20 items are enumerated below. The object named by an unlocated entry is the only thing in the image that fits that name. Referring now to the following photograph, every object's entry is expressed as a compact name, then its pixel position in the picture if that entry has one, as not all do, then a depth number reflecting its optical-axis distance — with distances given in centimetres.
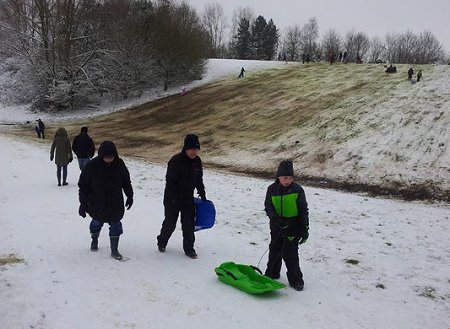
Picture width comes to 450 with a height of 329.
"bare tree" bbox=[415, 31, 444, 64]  9694
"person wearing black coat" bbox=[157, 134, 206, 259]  713
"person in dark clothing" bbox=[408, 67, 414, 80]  3060
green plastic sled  618
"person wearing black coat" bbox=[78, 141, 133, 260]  672
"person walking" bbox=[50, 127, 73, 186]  1356
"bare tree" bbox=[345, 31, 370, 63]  10462
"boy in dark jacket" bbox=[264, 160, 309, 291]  630
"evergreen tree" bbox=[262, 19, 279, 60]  8269
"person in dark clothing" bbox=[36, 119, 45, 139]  2903
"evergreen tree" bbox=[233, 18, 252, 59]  8362
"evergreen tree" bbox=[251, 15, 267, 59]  8325
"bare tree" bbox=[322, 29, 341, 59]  10092
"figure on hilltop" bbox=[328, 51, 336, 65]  4494
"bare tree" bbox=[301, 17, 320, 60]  10451
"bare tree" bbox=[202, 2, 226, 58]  11462
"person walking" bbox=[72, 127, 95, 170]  1355
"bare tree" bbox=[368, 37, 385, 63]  10694
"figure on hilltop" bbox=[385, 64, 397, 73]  3463
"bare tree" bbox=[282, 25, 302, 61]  9412
